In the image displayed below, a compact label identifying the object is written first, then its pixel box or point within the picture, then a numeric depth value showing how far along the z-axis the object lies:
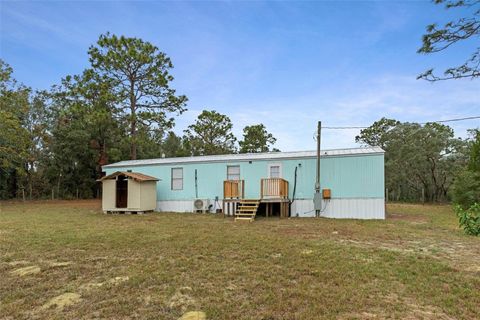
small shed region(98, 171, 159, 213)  14.01
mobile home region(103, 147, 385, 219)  12.27
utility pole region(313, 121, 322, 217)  12.48
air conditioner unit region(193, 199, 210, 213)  14.49
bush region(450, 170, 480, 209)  16.09
